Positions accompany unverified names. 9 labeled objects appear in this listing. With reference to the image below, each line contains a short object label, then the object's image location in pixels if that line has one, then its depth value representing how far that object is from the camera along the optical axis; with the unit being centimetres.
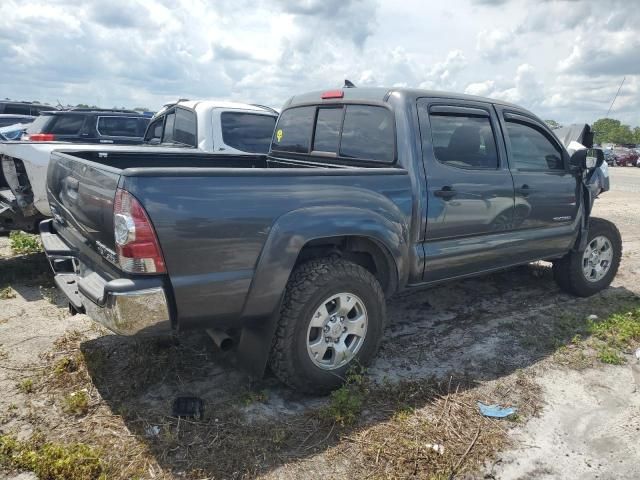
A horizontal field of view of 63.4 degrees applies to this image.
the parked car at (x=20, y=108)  1898
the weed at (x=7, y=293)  476
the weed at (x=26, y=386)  319
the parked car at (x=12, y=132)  1277
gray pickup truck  259
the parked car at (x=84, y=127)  990
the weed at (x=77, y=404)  298
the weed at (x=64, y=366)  339
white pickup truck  477
